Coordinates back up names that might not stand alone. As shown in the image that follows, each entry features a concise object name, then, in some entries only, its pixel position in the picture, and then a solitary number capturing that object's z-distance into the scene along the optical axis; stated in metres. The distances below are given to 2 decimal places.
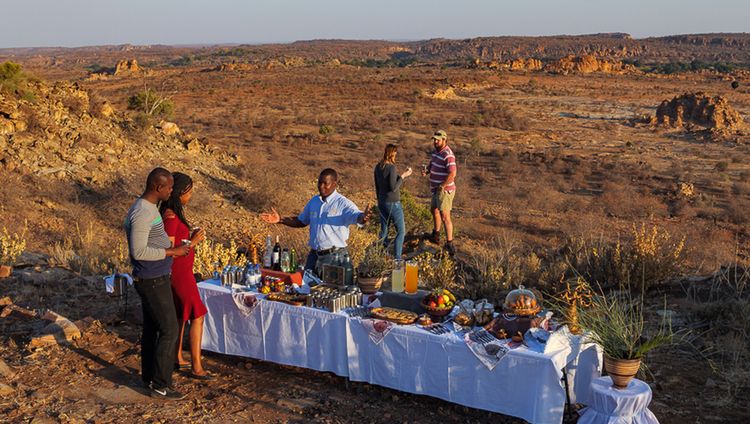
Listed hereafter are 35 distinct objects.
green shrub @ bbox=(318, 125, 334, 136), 27.47
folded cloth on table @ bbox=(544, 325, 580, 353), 4.54
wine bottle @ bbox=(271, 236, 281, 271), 5.99
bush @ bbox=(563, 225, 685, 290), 7.96
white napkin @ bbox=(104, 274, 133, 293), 6.40
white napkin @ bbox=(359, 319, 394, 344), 5.02
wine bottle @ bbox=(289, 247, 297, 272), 5.97
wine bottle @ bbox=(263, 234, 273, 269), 6.03
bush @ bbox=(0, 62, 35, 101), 15.23
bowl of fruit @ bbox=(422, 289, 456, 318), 5.04
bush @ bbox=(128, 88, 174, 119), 22.53
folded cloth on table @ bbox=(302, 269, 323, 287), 5.91
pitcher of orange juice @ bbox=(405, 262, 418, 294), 5.43
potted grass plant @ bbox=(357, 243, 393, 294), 5.63
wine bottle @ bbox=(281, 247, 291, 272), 5.93
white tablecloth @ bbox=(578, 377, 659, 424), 4.22
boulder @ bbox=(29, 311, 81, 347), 6.33
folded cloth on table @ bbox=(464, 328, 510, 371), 4.58
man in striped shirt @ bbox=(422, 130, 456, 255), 9.21
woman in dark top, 8.82
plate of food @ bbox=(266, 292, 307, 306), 5.46
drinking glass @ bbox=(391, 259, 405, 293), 5.49
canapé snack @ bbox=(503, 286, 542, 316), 4.80
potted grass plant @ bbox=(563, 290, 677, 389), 4.31
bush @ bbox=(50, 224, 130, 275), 9.14
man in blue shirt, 6.34
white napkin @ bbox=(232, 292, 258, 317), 5.64
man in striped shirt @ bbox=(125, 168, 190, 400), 4.85
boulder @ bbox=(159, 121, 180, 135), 18.14
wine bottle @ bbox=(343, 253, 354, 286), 5.64
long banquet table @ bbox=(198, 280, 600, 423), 4.53
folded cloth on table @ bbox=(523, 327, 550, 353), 4.59
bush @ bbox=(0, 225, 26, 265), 8.89
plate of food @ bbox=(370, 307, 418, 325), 5.01
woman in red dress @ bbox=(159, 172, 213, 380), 5.23
